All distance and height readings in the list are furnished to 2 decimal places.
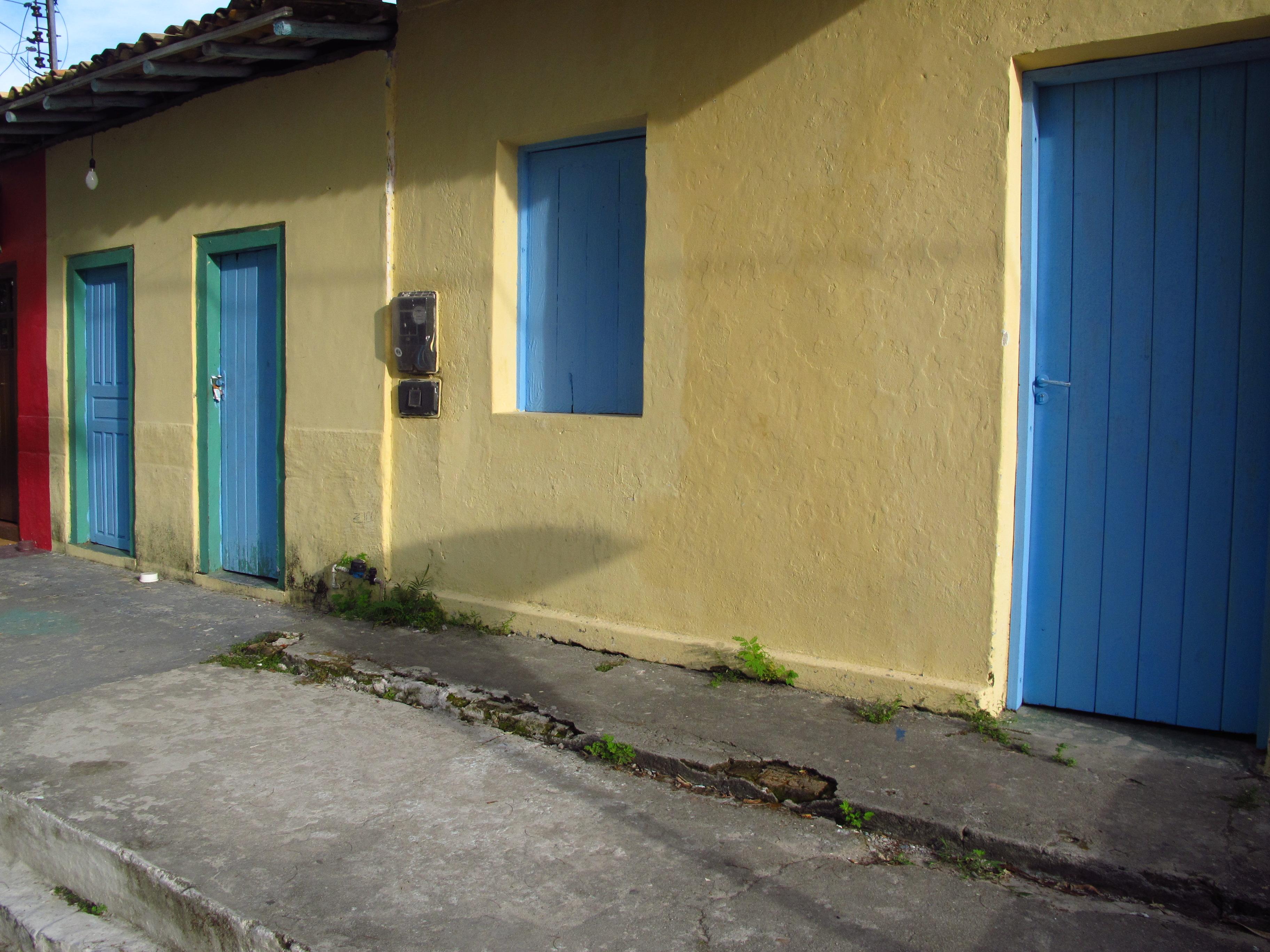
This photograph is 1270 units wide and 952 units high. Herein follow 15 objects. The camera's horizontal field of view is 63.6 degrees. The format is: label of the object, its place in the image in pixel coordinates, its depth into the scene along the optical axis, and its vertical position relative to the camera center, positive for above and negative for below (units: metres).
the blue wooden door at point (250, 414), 6.63 -0.05
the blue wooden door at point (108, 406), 7.74 -0.01
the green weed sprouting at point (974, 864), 2.97 -1.33
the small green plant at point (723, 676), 4.52 -1.18
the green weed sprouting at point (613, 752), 3.78 -1.26
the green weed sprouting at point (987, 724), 3.74 -1.18
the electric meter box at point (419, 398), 5.61 +0.06
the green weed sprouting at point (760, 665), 4.45 -1.11
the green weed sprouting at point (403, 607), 5.61 -1.11
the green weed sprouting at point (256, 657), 5.08 -1.27
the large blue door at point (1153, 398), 3.69 +0.07
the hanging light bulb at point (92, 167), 7.38 +1.79
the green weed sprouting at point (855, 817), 3.26 -1.29
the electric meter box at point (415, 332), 5.58 +0.42
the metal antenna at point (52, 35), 23.92 +8.68
